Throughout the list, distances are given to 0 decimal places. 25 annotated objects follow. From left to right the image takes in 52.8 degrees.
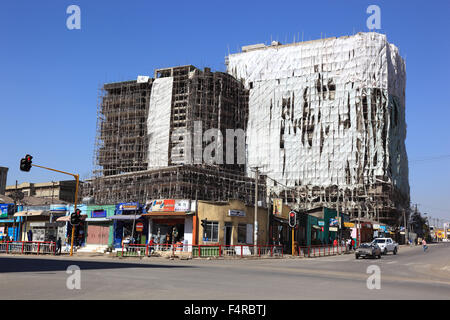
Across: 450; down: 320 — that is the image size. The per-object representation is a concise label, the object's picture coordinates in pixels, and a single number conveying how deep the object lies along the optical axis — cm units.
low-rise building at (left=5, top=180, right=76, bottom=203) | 9125
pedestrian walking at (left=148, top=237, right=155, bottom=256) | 3747
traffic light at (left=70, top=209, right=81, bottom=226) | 3459
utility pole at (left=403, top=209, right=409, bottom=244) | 8689
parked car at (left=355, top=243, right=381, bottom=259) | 4041
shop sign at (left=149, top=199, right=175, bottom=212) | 4516
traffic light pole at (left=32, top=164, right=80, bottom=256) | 3425
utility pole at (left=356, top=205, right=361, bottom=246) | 6163
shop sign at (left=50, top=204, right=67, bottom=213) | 5403
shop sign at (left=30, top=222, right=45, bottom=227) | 5462
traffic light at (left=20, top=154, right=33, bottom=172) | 2923
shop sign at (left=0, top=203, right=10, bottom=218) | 5826
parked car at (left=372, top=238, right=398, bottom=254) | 5014
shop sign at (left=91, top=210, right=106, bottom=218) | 5000
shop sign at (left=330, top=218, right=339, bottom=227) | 5912
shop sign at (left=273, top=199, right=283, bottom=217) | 4666
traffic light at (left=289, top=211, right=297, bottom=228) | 3869
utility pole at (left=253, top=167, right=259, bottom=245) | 4002
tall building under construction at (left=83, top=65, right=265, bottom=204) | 7294
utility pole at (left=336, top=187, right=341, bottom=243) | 5462
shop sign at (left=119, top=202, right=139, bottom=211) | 4744
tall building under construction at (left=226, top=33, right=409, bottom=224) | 8075
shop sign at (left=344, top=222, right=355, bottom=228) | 6444
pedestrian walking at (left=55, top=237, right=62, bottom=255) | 3983
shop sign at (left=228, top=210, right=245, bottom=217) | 4512
